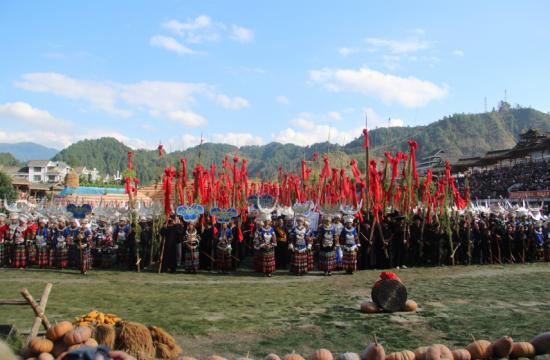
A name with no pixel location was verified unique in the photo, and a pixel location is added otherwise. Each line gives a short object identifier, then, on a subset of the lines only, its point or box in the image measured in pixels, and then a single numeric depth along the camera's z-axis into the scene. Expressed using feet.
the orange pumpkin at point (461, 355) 19.33
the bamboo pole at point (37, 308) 20.40
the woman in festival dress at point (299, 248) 47.27
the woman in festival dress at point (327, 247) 47.34
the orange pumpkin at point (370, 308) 29.27
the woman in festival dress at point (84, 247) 49.10
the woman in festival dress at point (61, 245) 52.44
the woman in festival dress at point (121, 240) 54.70
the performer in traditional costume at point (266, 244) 47.44
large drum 29.01
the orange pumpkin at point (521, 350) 20.53
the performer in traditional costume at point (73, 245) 52.65
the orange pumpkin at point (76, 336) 19.03
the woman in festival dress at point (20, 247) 53.36
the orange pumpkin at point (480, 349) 19.96
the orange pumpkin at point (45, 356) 17.93
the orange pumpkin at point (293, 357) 18.17
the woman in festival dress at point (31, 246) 53.93
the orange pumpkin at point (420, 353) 18.77
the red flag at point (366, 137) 55.31
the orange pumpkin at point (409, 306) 29.35
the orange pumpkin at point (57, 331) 19.38
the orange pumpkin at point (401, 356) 18.51
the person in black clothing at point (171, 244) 51.49
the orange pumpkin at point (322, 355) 18.56
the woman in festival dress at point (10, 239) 54.29
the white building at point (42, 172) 355.56
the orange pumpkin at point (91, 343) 19.14
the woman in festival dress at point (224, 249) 51.37
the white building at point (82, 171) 372.83
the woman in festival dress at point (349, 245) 47.42
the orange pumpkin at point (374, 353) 18.42
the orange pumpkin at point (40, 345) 18.65
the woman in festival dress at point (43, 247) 53.57
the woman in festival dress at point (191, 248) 49.98
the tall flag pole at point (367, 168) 54.92
